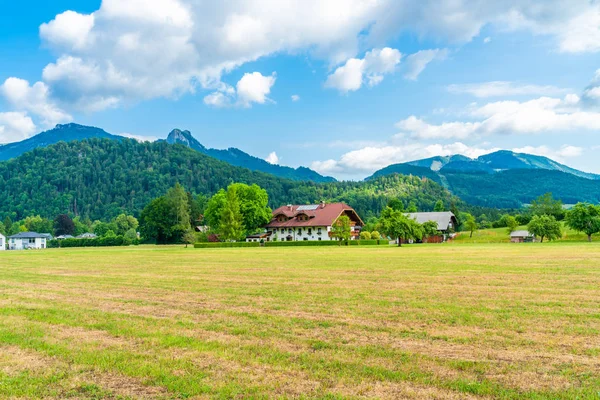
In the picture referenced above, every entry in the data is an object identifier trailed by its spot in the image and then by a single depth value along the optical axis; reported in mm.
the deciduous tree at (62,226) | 153125
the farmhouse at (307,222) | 96938
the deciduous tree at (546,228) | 70688
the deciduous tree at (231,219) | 81875
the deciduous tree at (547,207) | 109731
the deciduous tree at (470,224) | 93831
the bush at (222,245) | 74250
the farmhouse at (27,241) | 122188
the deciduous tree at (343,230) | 76062
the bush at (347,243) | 75250
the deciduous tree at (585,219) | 70250
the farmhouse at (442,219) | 101188
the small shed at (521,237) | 86938
